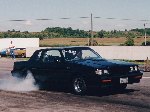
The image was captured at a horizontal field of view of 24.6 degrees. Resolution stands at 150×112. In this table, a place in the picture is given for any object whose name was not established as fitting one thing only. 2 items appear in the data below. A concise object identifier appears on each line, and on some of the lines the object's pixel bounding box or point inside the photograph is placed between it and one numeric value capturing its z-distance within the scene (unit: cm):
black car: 1023
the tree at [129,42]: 6951
